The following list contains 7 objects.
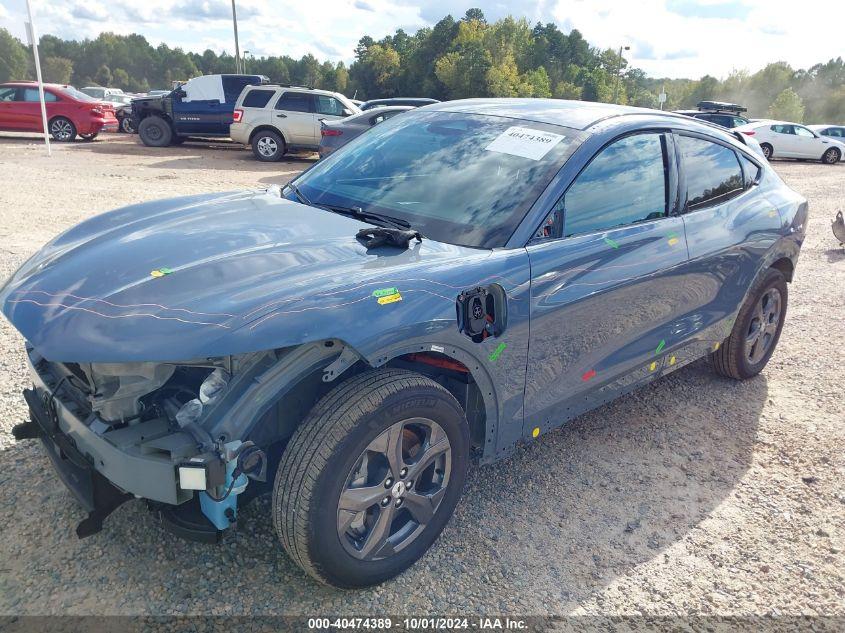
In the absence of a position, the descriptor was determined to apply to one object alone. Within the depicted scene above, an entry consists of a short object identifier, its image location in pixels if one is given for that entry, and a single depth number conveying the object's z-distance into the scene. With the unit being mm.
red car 18219
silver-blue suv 2146
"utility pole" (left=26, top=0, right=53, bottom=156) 14008
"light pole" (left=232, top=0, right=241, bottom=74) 32594
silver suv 15875
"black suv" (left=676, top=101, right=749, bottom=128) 13844
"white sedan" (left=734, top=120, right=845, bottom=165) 23281
